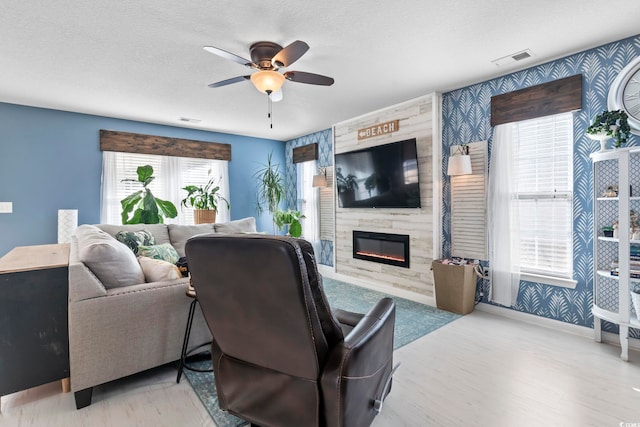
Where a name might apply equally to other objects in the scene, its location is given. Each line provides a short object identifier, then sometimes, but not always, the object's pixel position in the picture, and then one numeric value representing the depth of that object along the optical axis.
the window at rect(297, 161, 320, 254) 5.78
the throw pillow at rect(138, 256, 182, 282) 2.28
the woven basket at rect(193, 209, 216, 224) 4.77
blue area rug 1.89
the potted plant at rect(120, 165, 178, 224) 4.15
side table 2.12
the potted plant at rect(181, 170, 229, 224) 4.79
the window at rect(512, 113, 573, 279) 2.95
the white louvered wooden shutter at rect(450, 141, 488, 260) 3.45
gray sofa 1.85
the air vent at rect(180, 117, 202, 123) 4.70
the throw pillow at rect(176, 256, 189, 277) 2.51
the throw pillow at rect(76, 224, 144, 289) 1.96
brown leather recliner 1.19
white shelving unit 2.37
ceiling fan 2.33
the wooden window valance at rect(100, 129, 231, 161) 4.57
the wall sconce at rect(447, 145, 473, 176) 3.38
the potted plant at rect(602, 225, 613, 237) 2.53
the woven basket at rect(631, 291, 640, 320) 2.34
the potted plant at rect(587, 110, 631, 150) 2.44
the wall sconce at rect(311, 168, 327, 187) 5.29
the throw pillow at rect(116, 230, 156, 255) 2.99
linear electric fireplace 4.17
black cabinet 1.78
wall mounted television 3.97
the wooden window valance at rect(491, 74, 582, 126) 2.82
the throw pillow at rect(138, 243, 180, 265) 2.95
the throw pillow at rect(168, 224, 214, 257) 3.63
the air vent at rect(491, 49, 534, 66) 2.77
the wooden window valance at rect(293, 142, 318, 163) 5.69
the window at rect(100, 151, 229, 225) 4.60
